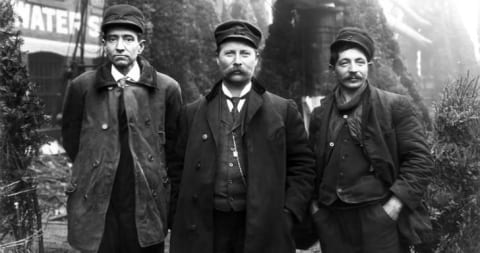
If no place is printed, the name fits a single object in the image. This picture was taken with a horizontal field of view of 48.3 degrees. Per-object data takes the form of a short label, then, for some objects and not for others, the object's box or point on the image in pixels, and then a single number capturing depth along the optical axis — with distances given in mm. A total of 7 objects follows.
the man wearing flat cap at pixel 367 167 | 2971
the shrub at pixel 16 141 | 3830
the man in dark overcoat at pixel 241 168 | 2883
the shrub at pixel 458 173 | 3561
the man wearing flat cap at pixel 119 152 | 2996
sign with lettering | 10500
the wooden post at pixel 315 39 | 6707
